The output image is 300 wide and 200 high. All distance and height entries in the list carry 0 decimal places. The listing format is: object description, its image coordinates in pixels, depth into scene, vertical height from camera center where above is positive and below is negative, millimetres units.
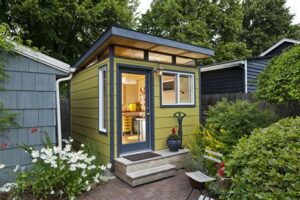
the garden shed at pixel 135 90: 4844 +298
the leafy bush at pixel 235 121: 4570 -432
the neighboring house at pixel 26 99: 3758 +52
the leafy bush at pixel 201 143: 4652 -935
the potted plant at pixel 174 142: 5371 -980
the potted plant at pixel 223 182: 3021 -1105
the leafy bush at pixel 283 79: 4469 +458
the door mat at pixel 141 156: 4784 -1207
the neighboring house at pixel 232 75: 9125 +1143
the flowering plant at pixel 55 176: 3490 -1191
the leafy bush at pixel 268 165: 1904 -607
